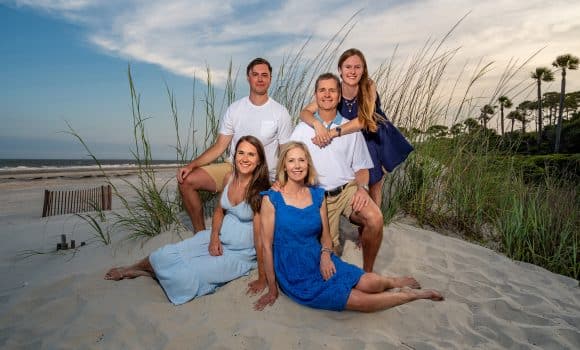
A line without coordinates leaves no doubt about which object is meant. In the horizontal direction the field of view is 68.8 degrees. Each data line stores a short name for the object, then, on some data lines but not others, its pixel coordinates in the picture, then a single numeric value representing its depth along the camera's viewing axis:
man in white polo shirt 2.84
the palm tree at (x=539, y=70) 25.57
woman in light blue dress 2.82
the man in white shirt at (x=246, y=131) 3.44
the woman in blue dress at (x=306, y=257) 2.53
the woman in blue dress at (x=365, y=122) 2.90
